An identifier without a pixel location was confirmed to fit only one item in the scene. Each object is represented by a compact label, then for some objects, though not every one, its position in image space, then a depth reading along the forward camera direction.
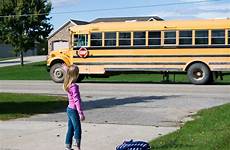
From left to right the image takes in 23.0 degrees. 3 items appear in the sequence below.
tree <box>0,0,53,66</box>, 51.06
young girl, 8.41
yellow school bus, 24.97
